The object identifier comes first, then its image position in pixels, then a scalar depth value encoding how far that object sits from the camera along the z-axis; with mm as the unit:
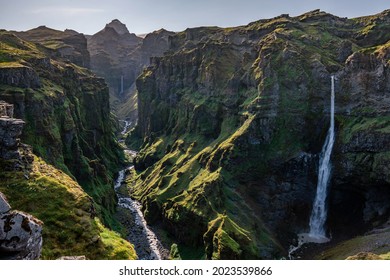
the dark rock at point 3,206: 29961
